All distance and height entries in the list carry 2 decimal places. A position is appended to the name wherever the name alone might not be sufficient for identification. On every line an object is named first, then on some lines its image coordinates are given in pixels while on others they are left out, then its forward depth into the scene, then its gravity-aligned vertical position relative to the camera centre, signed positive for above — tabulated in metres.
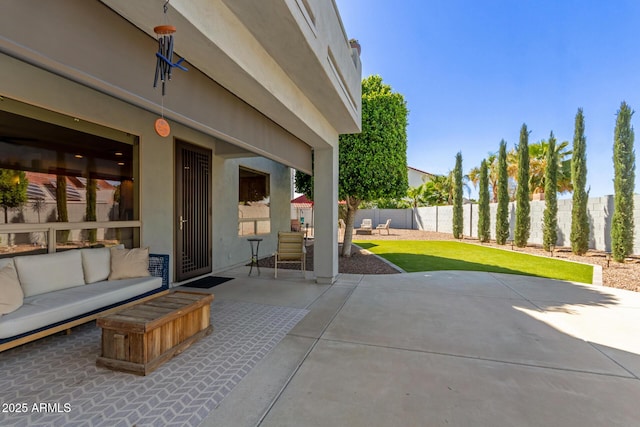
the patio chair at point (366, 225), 19.22 -0.89
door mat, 5.77 -1.53
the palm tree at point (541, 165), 16.86 +2.95
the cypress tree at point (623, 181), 8.73 +1.02
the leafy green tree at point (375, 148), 7.94 +1.85
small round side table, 8.90 -1.10
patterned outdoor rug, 2.01 -1.47
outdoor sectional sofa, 2.73 -0.98
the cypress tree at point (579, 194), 10.08 +0.70
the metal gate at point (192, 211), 6.02 +0.02
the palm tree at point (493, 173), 20.69 +3.00
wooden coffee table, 2.53 -1.19
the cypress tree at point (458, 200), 16.28 +0.73
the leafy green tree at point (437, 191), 24.67 +1.97
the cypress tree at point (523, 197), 12.44 +0.71
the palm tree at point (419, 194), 26.05 +1.67
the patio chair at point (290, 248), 6.68 -0.87
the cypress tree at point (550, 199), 11.32 +0.56
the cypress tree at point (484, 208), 14.59 +0.24
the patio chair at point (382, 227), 18.33 -0.99
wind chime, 1.90 +1.16
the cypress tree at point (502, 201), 13.46 +0.56
